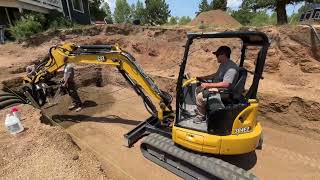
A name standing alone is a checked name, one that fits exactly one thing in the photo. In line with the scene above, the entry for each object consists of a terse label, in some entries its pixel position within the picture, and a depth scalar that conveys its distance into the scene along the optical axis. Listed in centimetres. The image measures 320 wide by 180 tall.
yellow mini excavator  215
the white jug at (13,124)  278
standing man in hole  384
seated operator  218
